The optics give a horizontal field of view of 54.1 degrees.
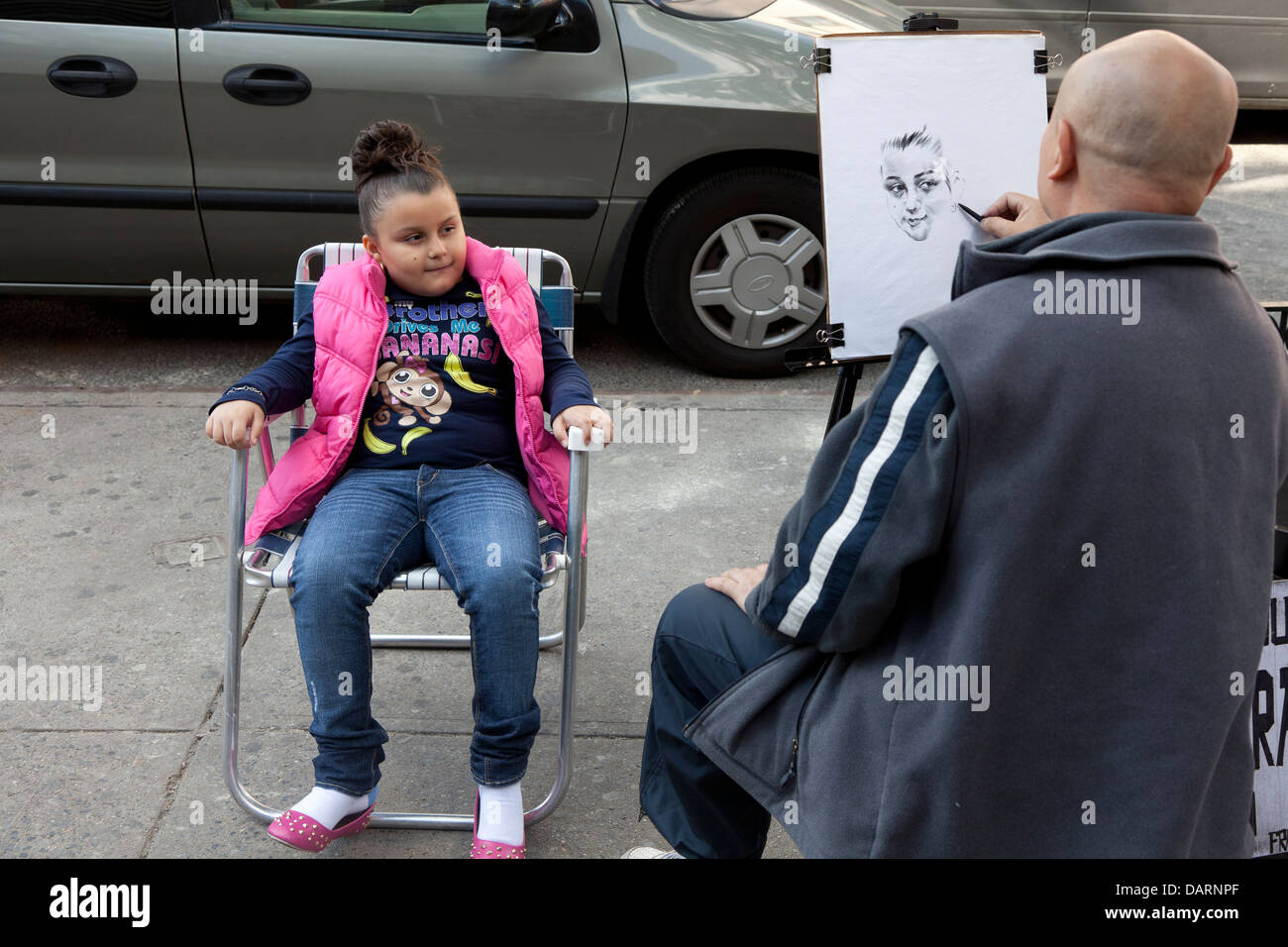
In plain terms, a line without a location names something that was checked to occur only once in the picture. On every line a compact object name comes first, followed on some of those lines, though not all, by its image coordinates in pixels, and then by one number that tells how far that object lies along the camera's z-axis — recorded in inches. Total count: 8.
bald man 58.2
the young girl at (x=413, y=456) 91.4
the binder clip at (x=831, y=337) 111.2
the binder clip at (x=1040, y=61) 112.6
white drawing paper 110.4
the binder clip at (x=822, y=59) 109.6
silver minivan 164.2
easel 109.0
